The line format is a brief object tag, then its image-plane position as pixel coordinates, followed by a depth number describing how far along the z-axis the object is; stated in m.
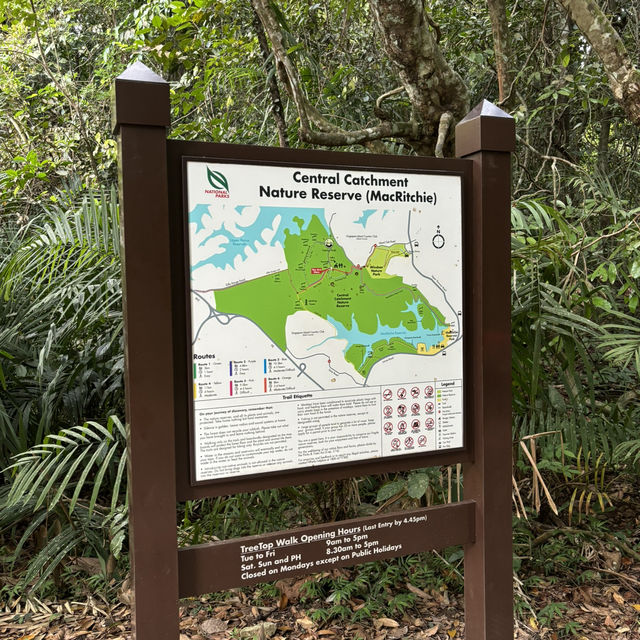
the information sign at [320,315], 1.79
